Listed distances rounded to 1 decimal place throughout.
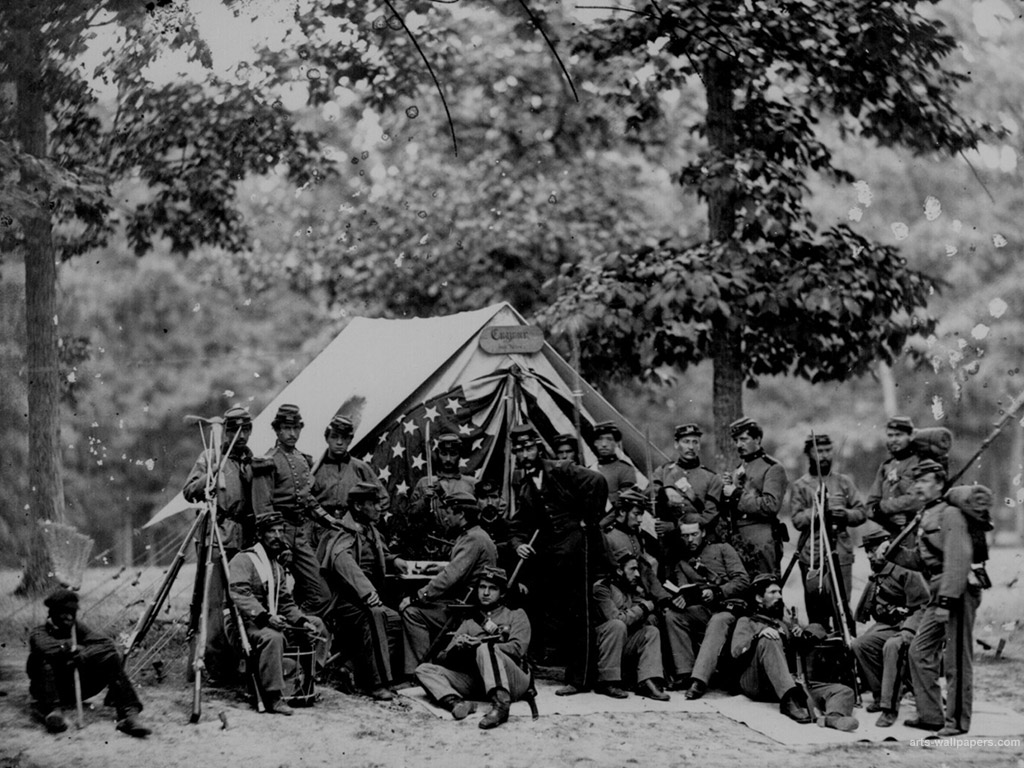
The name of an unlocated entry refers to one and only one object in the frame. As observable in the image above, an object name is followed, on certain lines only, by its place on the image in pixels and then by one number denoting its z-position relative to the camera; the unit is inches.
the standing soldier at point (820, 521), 285.9
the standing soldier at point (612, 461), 307.7
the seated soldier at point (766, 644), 261.6
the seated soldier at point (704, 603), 273.9
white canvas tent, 329.7
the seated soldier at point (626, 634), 272.5
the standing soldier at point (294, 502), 279.0
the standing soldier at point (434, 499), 304.8
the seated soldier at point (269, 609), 245.3
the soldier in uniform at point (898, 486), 280.4
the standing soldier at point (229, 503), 262.7
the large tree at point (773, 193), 322.7
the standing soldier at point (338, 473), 297.6
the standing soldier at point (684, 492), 296.4
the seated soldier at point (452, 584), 272.7
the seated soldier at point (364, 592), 270.4
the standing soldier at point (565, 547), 278.4
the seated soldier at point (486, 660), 252.1
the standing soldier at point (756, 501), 294.2
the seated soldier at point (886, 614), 260.7
